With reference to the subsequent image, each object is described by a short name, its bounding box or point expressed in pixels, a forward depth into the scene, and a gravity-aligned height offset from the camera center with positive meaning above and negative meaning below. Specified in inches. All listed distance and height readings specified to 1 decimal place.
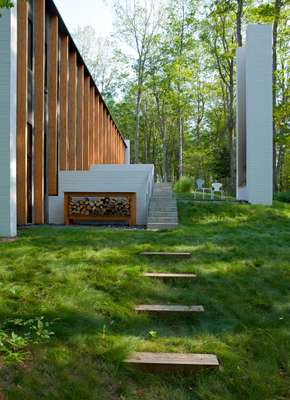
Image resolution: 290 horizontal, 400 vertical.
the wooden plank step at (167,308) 139.9 -45.5
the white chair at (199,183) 616.4 +18.0
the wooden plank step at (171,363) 101.7 -48.3
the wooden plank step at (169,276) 181.6 -41.9
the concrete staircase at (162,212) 389.1 -21.9
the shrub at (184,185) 721.6 +17.0
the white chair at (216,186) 608.7 +12.6
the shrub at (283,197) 618.9 -6.7
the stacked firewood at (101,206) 442.6 -15.6
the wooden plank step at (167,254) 228.4 -38.7
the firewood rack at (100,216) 429.4 -22.7
